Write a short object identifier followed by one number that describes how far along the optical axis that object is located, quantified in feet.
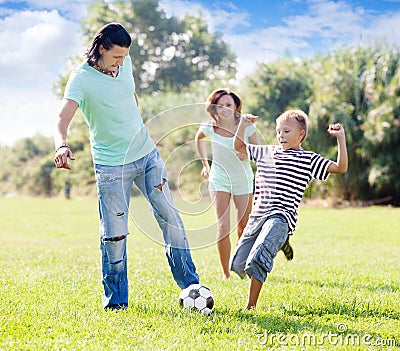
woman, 19.70
